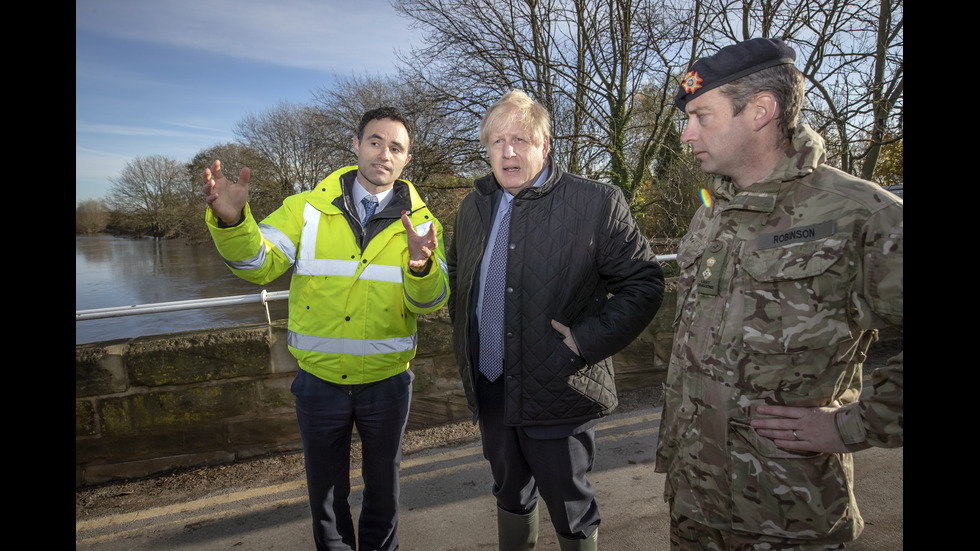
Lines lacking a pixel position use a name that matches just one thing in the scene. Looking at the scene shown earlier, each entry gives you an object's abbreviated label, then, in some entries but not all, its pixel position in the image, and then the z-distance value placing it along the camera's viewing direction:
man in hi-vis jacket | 2.26
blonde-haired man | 2.02
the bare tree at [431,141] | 12.21
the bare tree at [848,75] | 6.78
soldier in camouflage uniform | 1.29
